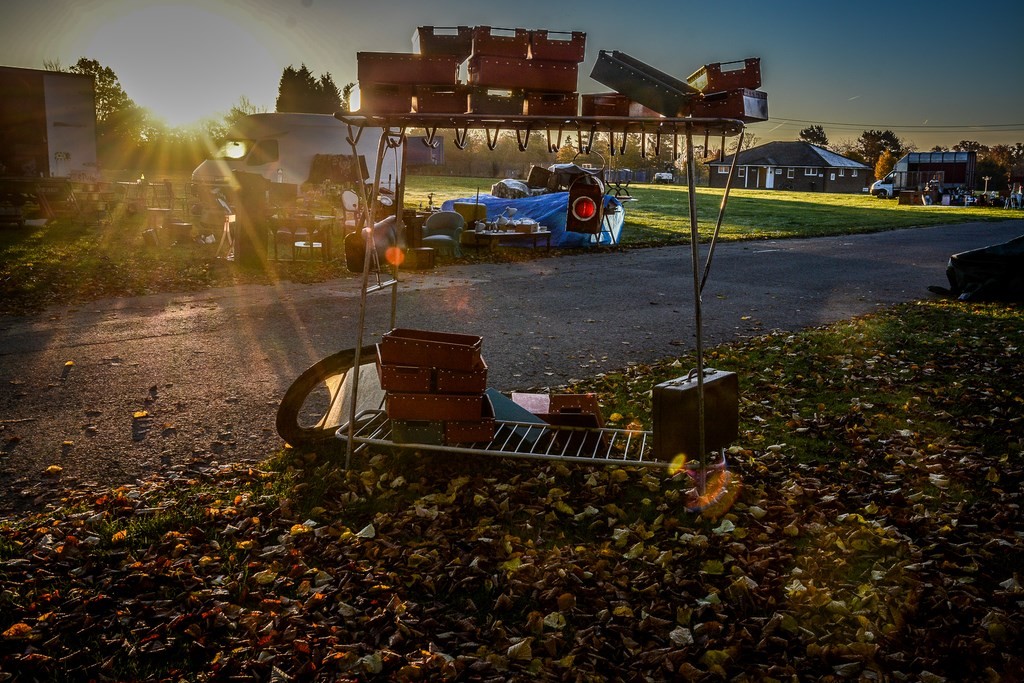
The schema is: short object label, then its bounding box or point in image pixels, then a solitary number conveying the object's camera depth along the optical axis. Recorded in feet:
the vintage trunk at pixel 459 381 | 18.08
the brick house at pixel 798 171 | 293.64
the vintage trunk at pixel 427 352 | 17.80
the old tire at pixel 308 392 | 19.58
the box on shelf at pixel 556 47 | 15.98
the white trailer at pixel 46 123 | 84.12
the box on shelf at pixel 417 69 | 16.15
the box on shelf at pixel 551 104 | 16.24
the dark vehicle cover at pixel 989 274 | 43.73
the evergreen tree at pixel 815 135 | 467.52
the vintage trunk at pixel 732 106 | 15.35
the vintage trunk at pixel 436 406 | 18.10
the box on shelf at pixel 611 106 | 16.21
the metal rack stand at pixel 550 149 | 16.06
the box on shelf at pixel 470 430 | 18.30
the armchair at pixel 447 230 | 62.44
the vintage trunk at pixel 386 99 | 16.34
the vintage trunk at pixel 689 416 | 17.11
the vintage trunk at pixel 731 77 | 15.62
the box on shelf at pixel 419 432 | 18.49
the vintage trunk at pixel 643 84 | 15.56
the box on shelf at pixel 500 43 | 15.90
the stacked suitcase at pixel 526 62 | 15.93
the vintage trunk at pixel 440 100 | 16.30
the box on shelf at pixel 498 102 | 16.29
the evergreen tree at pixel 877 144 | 401.90
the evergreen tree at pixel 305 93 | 212.84
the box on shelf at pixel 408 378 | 18.08
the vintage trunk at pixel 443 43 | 16.29
